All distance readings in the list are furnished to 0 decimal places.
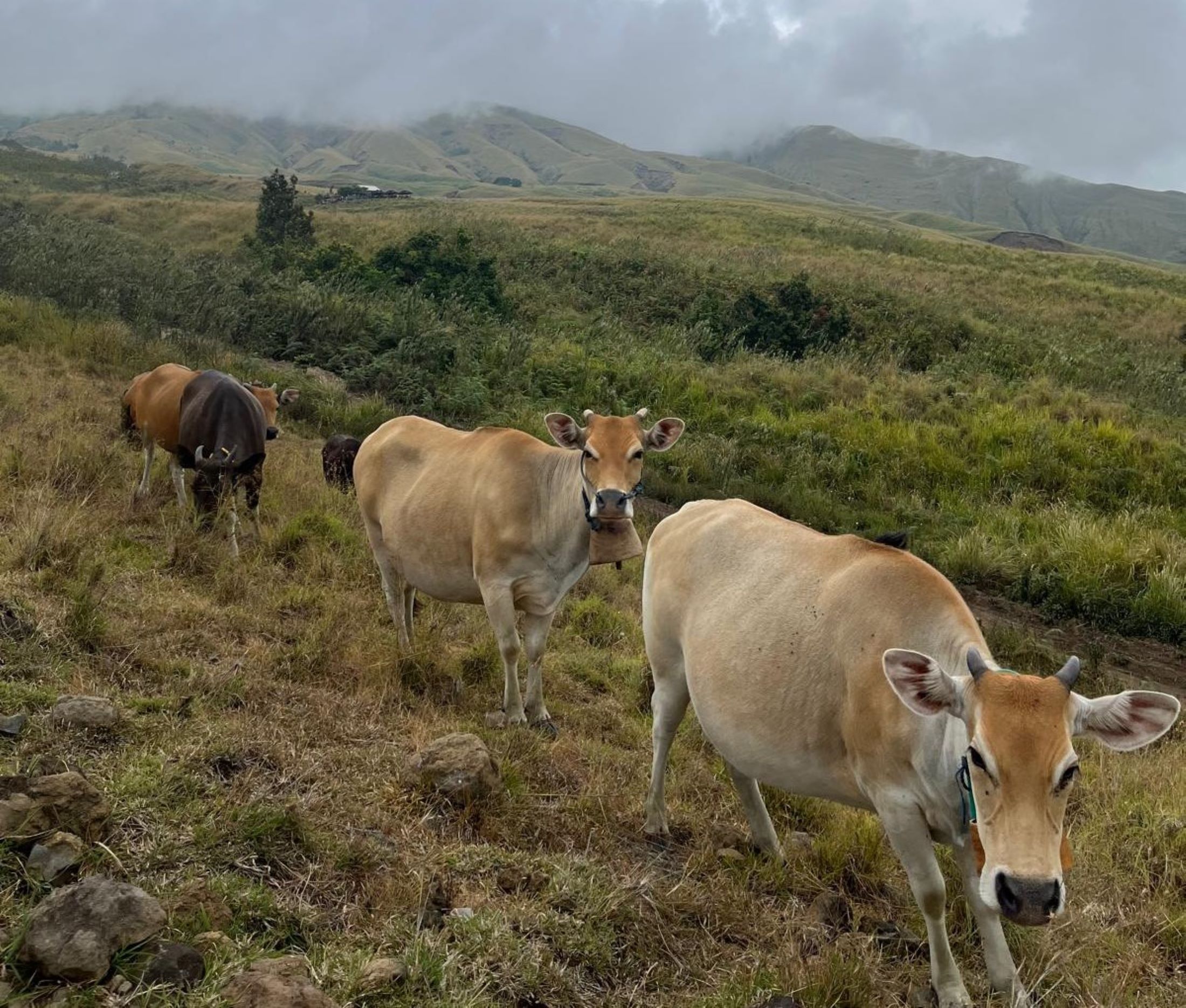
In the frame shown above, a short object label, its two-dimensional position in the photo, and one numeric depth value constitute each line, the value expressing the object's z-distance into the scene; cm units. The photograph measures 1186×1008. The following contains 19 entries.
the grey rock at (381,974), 300
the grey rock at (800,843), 493
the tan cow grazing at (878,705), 287
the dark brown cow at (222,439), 927
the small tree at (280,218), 3334
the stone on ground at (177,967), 277
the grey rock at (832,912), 420
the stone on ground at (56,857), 322
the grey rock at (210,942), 301
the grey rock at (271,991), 267
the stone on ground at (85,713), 434
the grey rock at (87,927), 272
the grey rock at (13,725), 417
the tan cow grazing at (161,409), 1066
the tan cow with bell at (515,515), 622
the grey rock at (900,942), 404
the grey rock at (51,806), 335
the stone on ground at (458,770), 453
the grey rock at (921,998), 362
